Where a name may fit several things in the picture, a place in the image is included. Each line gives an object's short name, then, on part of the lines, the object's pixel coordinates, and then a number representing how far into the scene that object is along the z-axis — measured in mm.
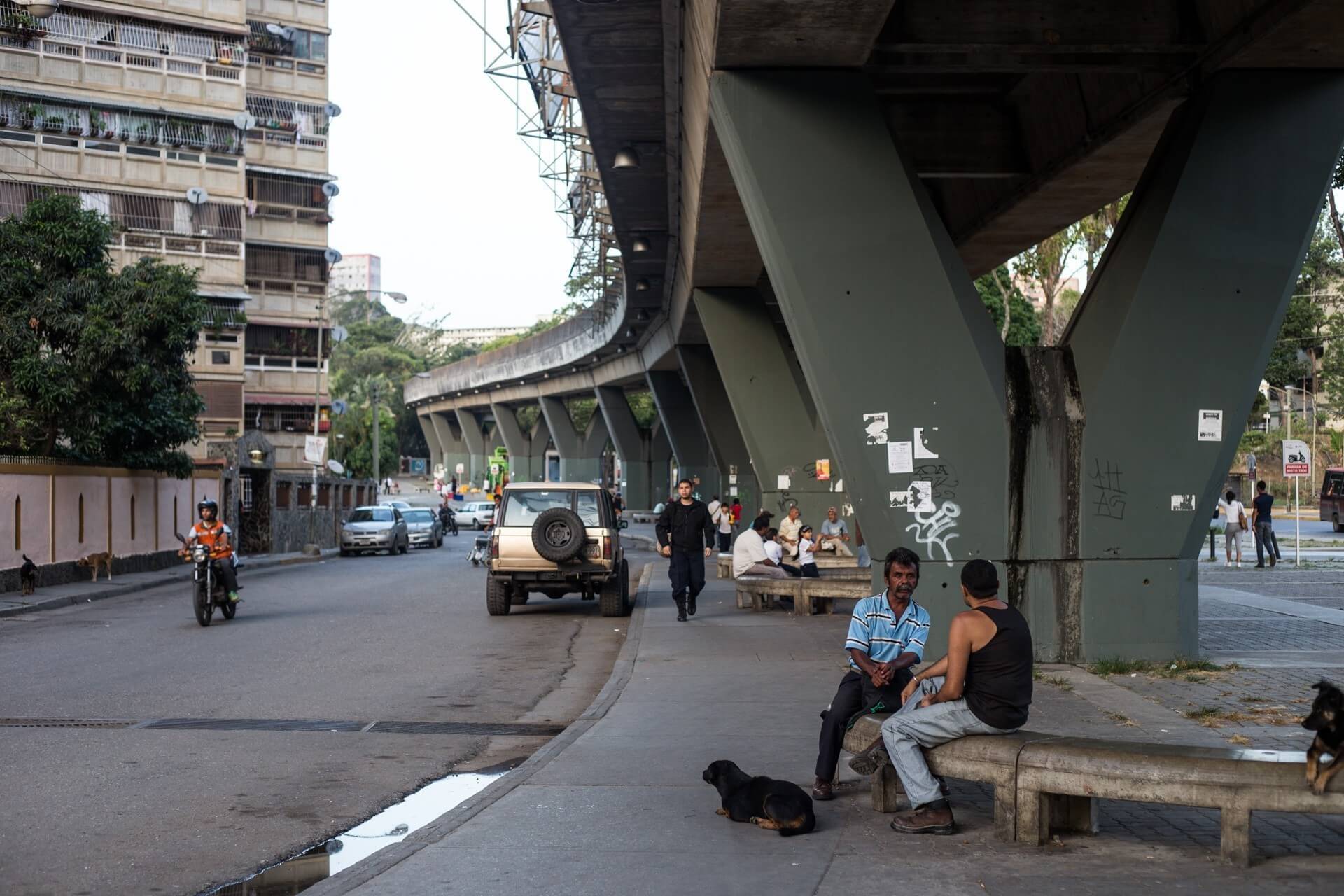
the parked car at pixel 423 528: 48969
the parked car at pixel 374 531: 43875
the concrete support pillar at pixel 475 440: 102625
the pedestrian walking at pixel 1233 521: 30594
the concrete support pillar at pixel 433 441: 117562
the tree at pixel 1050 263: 33250
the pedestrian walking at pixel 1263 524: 28984
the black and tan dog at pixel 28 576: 24688
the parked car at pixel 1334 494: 48938
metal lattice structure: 23328
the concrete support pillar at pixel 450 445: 112938
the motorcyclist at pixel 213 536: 19109
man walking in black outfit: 18578
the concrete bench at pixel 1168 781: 5910
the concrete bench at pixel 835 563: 23723
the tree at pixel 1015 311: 45906
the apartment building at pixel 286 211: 56594
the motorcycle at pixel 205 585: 19125
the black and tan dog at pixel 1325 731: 5582
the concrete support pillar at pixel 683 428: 56250
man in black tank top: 6711
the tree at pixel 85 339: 28125
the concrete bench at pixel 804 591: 19125
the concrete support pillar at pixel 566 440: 79812
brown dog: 28656
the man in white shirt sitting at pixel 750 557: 20750
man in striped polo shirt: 7547
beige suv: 19406
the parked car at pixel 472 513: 66125
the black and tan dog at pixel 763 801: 6766
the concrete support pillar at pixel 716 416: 43375
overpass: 12703
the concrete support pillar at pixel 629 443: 69500
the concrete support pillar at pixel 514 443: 90375
